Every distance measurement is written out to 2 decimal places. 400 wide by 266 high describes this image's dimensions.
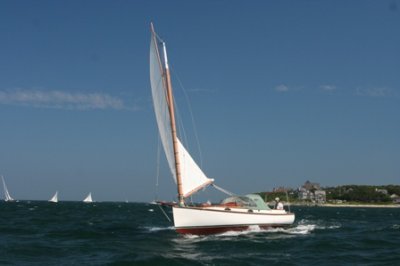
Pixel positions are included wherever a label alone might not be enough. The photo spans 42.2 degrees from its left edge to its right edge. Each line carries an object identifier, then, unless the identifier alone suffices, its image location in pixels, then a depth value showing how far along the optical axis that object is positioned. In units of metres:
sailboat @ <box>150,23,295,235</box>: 39.84
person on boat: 48.56
